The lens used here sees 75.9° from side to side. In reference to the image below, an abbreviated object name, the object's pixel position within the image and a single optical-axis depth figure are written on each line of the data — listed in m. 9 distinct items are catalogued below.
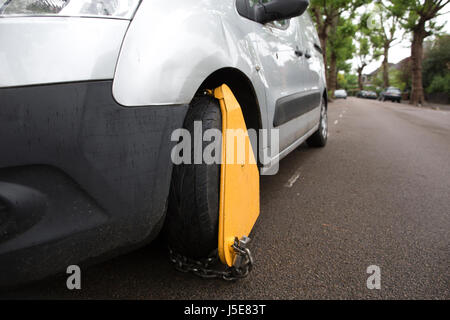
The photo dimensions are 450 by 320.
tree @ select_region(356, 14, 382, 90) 37.72
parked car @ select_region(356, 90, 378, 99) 41.12
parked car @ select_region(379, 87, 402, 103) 27.97
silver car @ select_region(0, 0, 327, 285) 0.82
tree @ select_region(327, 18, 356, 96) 22.55
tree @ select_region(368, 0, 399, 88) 31.86
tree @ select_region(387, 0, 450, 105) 18.78
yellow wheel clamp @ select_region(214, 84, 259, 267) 1.23
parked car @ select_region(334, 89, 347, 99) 35.88
